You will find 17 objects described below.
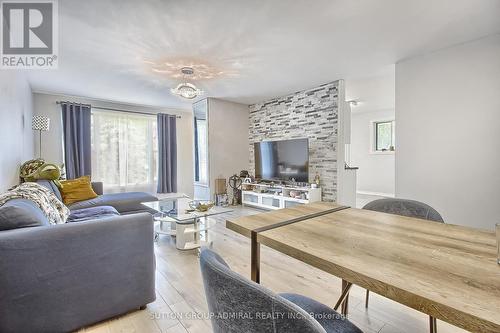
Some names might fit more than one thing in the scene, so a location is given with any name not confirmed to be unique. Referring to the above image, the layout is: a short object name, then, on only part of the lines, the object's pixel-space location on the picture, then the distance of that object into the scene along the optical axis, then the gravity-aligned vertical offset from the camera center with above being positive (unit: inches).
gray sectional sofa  51.2 -25.8
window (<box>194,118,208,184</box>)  212.7 +9.1
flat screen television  175.9 +0.2
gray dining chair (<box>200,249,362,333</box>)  19.3 -12.6
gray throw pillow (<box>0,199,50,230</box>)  53.5 -12.6
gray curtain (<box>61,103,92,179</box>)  182.9 +17.5
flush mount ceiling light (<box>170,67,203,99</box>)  127.6 +38.6
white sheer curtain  201.8 +9.4
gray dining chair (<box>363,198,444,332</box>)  55.1 -12.1
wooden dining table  22.0 -12.8
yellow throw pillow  132.6 -16.4
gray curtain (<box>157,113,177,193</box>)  226.7 +6.8
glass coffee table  105.9 -31.4
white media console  170.4 -27.3
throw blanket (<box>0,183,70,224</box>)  68.9 -12.2
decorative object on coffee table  111.6 -21.7
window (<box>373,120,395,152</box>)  259.4 +26.6
